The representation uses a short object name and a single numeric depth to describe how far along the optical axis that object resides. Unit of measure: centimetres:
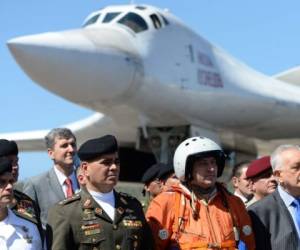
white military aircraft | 1247
